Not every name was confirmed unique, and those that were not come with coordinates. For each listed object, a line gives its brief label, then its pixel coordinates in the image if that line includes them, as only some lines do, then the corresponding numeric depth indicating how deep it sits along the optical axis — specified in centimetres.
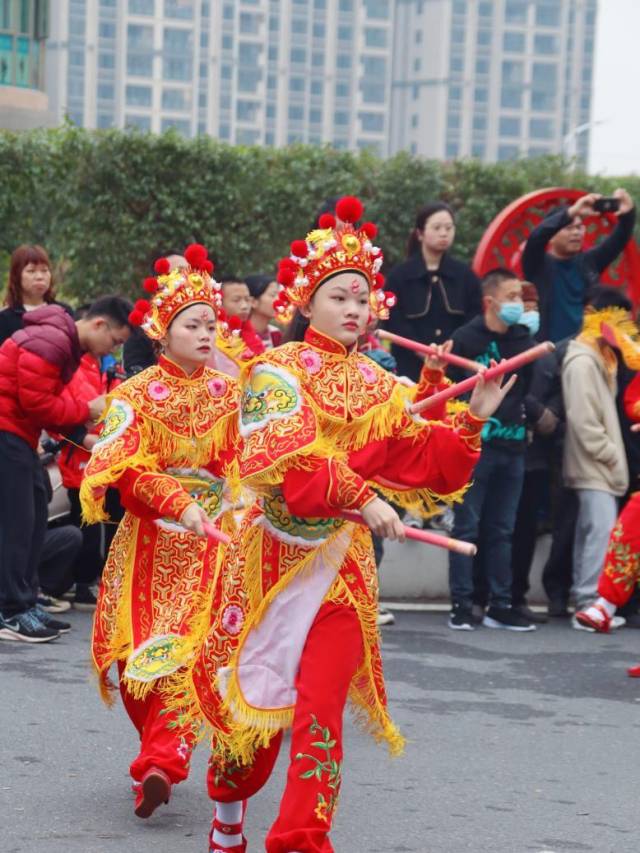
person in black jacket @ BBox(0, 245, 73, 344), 1623
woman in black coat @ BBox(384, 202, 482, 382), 1832
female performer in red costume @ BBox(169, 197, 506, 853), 856
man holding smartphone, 1890
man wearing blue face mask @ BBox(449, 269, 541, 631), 1644
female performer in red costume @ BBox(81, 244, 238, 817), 1050
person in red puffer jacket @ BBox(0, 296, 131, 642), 1494
